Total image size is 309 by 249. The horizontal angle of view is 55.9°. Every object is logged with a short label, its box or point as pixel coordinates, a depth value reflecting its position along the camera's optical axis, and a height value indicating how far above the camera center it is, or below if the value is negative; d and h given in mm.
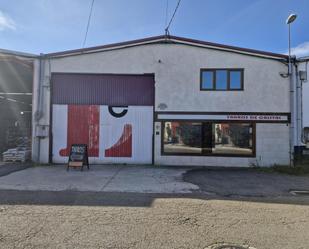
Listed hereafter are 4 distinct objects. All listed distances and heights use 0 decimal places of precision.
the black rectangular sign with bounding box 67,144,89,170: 12055 -911
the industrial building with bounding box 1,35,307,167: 14008 +1522
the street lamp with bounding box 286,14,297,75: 12805 +5290
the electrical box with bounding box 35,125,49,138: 13812 +128
